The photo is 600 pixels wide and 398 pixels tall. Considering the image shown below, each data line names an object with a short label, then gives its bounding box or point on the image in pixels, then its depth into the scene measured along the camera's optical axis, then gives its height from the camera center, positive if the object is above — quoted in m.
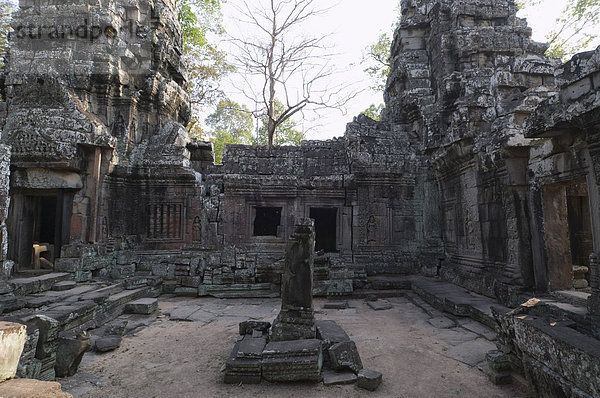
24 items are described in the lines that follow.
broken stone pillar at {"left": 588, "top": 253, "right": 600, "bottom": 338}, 3.22 -0.70
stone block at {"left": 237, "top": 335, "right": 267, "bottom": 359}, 3.59 -1.41
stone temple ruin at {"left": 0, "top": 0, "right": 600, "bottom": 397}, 5.49 +1.07
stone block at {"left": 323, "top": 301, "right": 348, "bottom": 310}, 6.64 -1.63
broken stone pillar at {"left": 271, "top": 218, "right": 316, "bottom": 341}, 4.05 -0.83
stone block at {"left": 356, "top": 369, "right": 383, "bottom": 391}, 3.32 -1.58
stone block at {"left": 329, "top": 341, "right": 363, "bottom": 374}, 3.63 -1.48
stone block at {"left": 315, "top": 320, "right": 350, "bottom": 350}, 3.96 -1.39
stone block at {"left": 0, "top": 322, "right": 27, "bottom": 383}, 1.94 -0.74
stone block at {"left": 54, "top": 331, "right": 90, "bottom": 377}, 3.68 -1.46
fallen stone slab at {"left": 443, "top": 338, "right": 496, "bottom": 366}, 3.95 -1.60
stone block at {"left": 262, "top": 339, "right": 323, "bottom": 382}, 3.47 -1.48
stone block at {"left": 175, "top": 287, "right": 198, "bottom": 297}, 7.67 -1.55
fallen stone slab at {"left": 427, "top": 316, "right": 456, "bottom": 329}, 5.24 -1.59
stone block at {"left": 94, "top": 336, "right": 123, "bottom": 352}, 4.38 -1.60
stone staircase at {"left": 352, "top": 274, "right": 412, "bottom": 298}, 7.62 -1.45
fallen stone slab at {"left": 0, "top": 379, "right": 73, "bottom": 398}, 1.82 -0.95
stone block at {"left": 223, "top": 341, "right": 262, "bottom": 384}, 3.50 -1.57
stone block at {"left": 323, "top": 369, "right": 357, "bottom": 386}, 3.45 -1.63
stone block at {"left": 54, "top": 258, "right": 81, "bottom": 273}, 7.09 -0.85
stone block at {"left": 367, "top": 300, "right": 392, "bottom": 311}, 6.50 -1.62
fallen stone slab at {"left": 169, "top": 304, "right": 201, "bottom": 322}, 5.96 -1.66
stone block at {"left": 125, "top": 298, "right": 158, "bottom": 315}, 6.16 -1.55
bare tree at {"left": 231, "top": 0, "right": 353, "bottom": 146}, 18.02 +8.97
